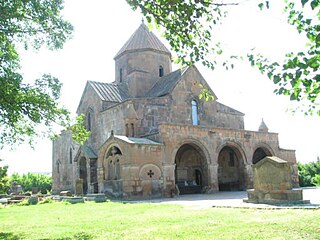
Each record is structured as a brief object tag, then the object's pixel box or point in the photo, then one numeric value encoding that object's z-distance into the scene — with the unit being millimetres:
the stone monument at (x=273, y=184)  13555
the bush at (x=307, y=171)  30641
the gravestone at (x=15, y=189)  33712
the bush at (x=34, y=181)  38241
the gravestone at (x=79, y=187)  24109
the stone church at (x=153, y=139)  21469
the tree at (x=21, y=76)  9977
